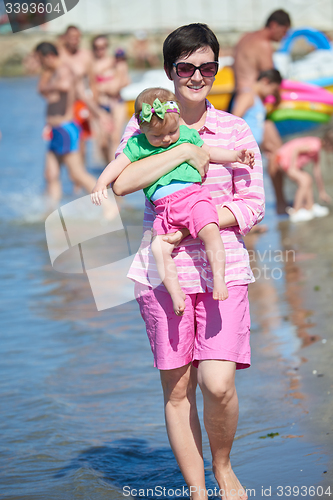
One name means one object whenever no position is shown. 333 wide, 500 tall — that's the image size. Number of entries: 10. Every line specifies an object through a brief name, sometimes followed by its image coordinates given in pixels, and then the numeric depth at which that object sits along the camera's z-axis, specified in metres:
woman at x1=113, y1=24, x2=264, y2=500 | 5.17
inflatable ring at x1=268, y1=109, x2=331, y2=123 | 21.81
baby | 5.00
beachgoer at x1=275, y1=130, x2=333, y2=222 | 16.50
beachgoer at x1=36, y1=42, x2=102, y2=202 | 17.19
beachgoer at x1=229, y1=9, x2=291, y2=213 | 16.58
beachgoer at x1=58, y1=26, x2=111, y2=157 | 18.25
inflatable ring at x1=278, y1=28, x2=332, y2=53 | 26.20
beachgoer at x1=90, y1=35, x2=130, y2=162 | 23.44
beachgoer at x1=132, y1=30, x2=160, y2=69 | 69.19
